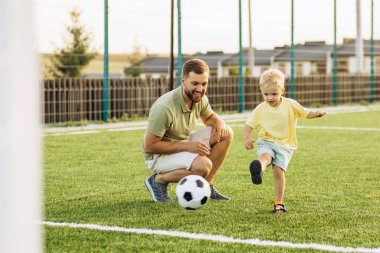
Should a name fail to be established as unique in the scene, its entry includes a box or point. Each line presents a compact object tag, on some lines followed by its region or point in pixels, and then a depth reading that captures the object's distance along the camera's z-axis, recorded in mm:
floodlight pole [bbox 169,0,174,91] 16109
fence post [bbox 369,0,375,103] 23469
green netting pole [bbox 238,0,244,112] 18609
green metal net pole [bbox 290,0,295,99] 19625
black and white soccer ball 5461
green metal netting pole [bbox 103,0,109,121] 15039
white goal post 2076
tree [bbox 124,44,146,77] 43969
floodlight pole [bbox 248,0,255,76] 19078
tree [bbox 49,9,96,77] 15125
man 5844
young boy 5816
